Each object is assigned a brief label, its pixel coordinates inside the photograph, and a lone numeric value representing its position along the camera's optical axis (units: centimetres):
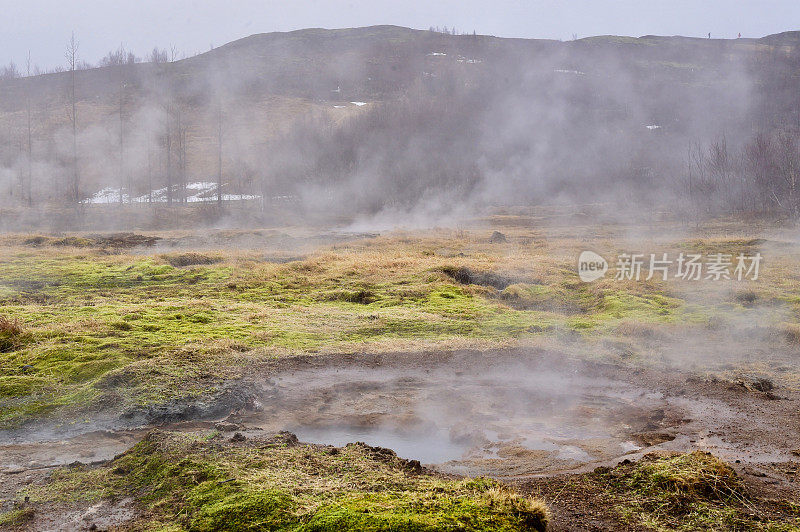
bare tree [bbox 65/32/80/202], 5556
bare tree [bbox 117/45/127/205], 9100
